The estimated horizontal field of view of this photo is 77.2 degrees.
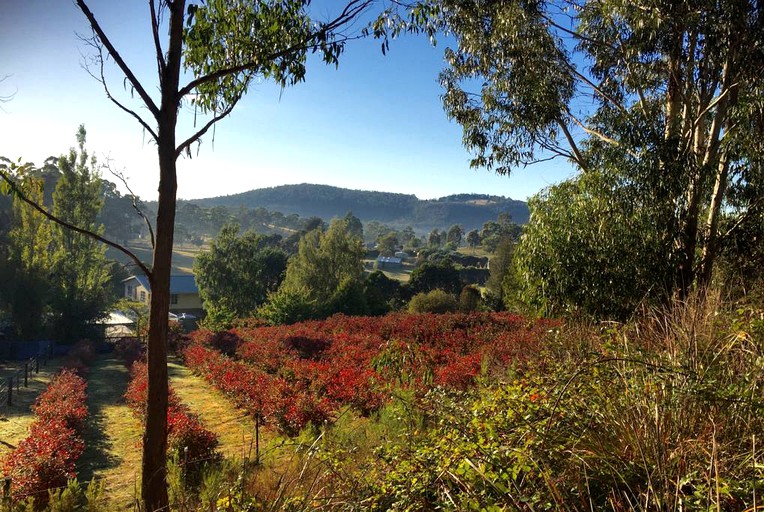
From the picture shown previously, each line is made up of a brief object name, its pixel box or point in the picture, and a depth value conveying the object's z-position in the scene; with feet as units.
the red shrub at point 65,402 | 33.58
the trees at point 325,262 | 115.65
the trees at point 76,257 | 84.07
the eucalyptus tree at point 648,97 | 30.86
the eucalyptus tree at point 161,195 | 12.37
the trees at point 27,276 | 80.18
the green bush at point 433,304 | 93.00
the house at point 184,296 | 160.66
